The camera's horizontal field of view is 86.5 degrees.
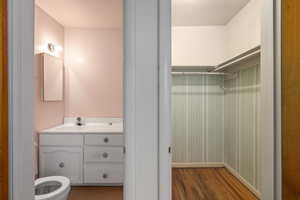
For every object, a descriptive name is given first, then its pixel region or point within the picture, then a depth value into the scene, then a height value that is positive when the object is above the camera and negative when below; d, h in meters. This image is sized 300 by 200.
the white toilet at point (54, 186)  1.50 -0.89
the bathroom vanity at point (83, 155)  2.09 -0.74
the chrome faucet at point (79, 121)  2.51 -0.34
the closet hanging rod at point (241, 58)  1.69 +0.50
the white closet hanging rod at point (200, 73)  2.64 +0.44
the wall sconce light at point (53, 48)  2.24 +0.75
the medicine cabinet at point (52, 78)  2.12 +0.30
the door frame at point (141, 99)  0.93 +0.00
